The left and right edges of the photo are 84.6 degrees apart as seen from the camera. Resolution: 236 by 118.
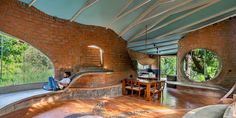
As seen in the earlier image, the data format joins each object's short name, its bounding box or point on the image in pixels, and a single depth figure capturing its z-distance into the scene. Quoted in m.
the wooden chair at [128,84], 5.59
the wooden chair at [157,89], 5.19
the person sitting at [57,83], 4.04
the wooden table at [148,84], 4.99
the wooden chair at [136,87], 5.27
